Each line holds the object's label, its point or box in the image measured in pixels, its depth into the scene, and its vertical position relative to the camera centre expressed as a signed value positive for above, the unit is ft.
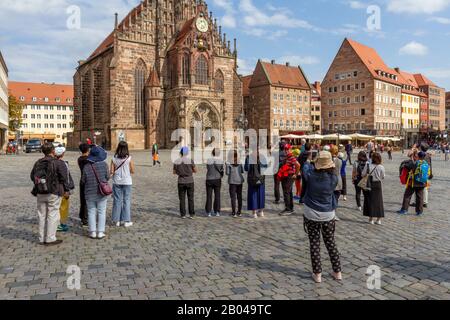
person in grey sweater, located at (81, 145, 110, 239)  23.80 -2.38
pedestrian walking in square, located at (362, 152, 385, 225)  27.32 -3.31
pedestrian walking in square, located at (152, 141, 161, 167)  80.12 -0.92
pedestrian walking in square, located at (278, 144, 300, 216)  31.70 -2.33
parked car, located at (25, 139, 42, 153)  152.87 +1.37
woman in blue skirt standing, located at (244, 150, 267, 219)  30.07 -2.67
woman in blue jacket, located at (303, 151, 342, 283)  16.31 -2.54
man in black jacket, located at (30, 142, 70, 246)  21.90 -2.29
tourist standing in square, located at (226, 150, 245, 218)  30.99 -2.50
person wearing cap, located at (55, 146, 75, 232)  22.59 -2.60
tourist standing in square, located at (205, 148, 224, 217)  30.94 -2.47
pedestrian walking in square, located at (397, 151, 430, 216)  31.50 -2.83
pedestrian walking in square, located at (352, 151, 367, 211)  31.50 -1.87
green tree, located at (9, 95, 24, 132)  222.07 +20.19
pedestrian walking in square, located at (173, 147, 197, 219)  29.96 -2.39
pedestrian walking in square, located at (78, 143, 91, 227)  25.70 -2.42
